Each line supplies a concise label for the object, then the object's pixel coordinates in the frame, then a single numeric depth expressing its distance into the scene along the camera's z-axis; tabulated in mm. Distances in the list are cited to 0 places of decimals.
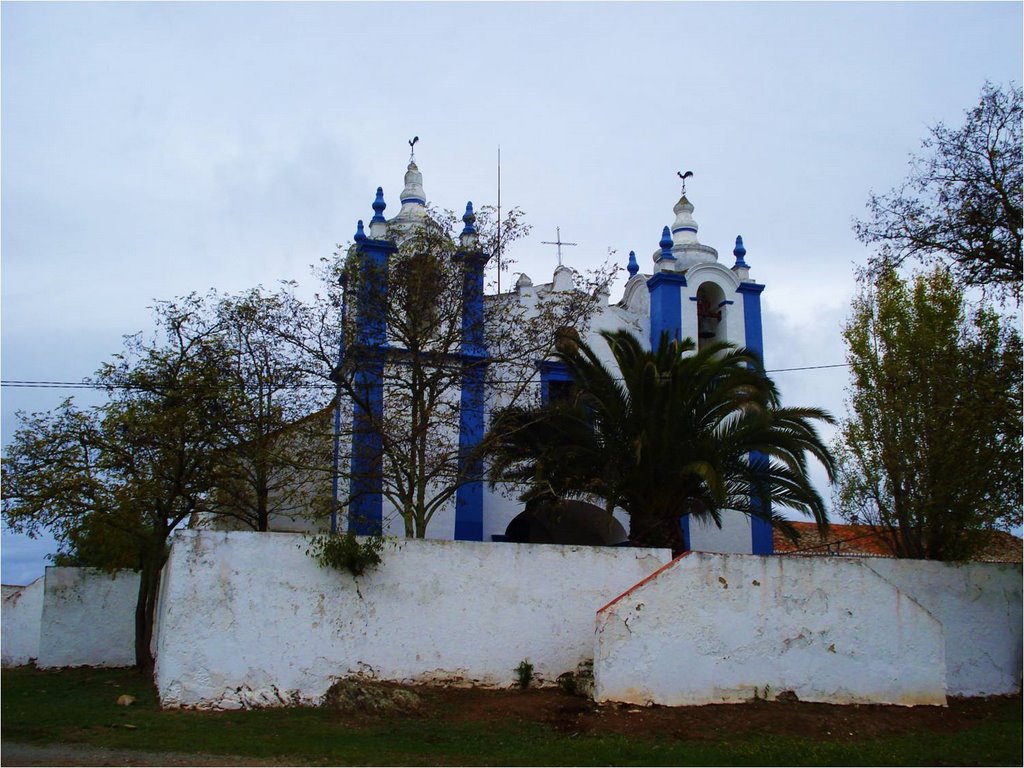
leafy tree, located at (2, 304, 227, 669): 15336
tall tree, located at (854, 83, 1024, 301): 13766
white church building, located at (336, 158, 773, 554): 16672
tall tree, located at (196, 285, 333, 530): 15805
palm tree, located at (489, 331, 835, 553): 15984
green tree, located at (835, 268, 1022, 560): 13938
